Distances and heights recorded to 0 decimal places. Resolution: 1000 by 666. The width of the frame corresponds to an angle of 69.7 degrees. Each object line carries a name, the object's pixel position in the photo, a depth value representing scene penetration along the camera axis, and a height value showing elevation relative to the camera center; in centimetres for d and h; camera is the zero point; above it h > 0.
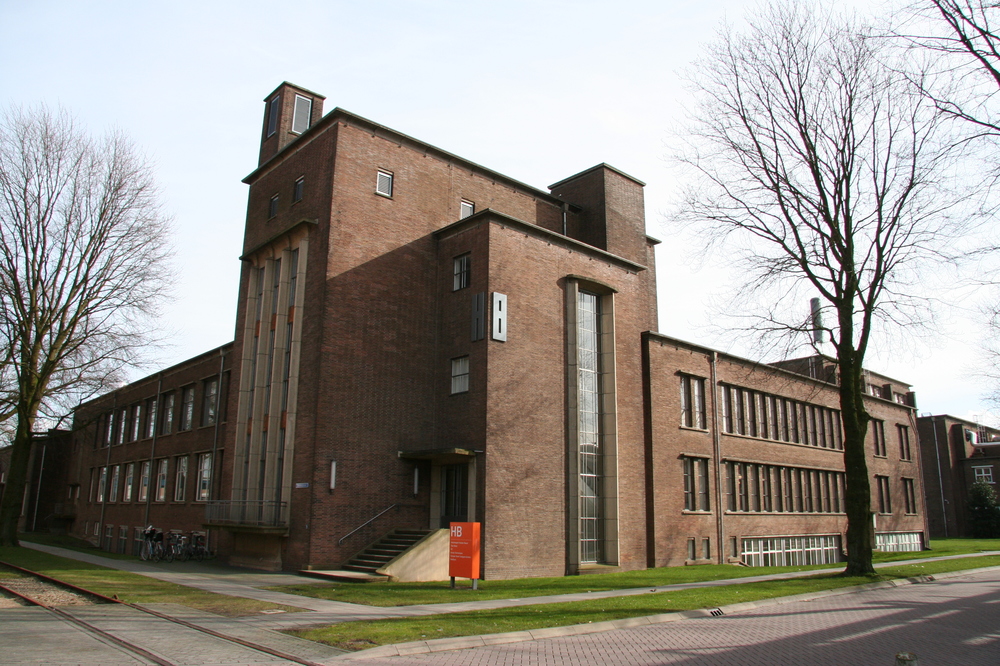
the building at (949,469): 6819 +334
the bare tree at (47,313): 2906 +721
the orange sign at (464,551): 1775 -132
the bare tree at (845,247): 2203 +801
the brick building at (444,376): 2275 +422
